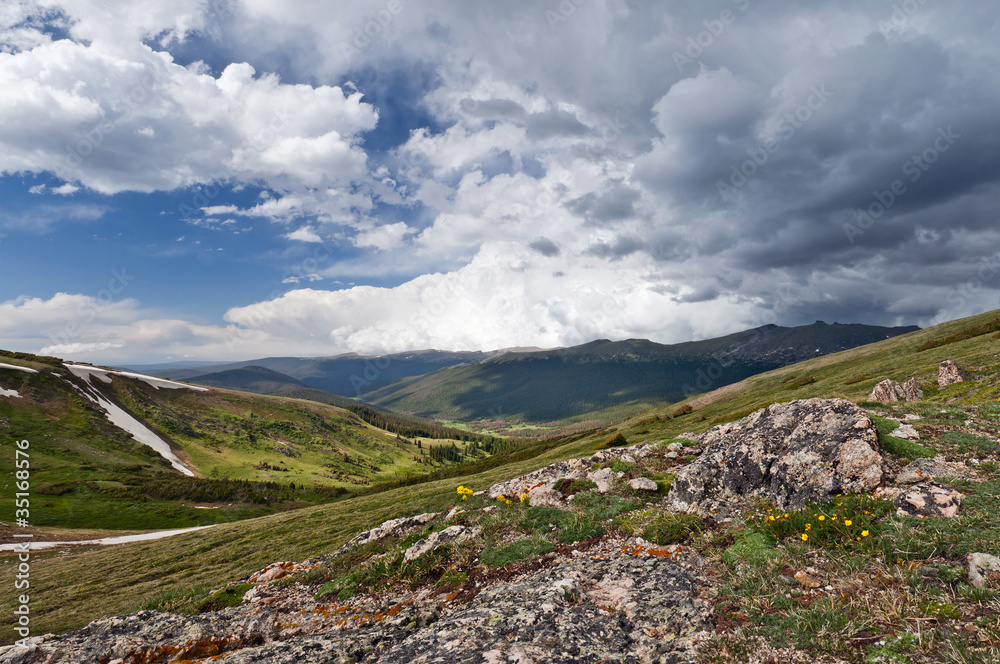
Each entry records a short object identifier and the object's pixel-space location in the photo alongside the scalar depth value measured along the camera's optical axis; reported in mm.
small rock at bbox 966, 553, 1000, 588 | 6305
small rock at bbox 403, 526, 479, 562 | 12781
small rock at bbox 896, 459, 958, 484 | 10891
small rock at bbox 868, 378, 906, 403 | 38750
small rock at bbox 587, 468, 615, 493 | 16564
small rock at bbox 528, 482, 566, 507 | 15992
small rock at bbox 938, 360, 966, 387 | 38969
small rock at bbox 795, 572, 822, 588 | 7531
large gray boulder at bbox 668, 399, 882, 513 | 11305
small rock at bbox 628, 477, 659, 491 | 15852
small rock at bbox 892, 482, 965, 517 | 8907
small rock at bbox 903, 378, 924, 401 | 38131
